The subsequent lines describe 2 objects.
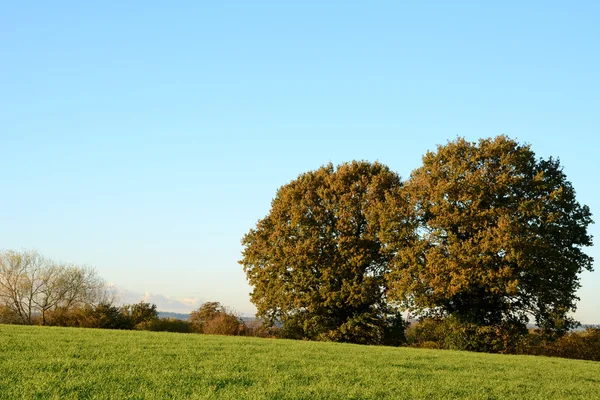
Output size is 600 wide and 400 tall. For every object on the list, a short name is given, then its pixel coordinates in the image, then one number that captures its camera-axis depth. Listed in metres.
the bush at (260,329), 42.44
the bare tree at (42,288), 49.47
